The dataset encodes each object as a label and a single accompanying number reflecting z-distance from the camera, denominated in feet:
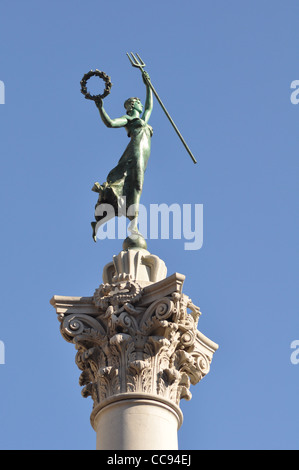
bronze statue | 80.69
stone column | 68.59
